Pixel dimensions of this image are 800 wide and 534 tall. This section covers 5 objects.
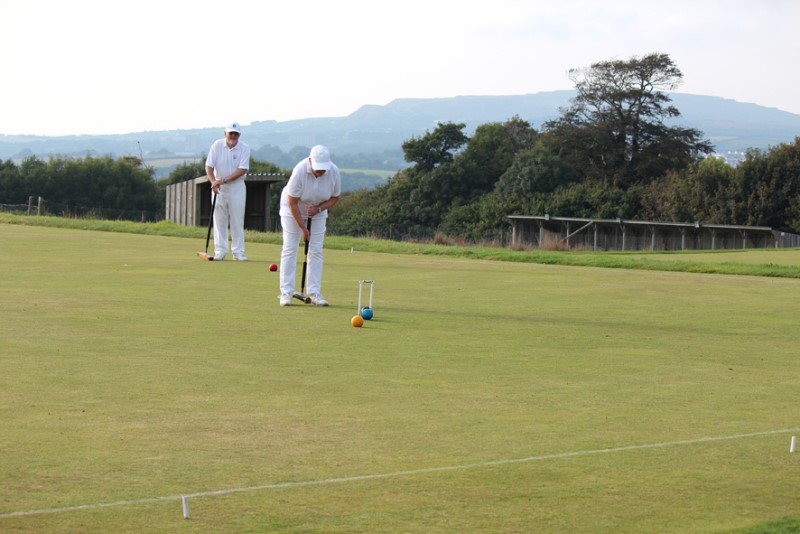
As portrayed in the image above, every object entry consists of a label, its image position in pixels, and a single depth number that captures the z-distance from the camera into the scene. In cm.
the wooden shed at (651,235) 5828
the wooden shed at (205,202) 3788
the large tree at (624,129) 9088
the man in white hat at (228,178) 1967
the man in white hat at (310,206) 1356
